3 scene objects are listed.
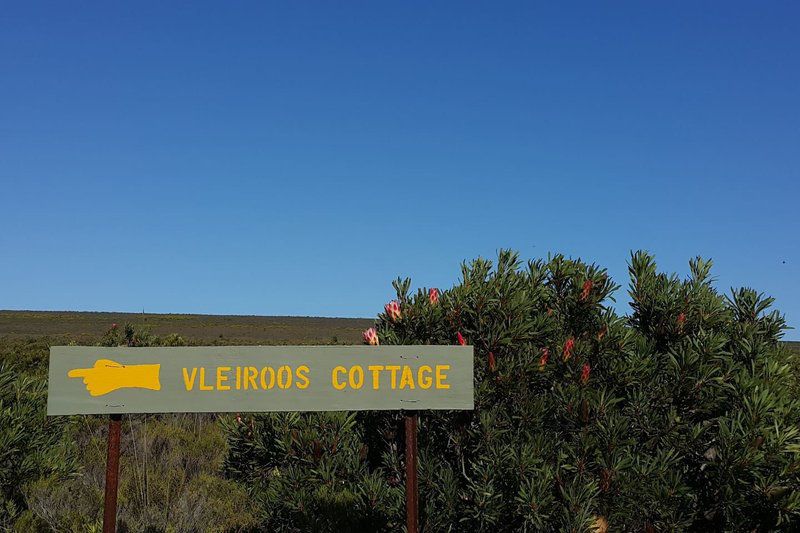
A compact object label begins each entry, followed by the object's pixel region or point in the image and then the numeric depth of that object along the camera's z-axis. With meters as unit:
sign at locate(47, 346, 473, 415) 4.62
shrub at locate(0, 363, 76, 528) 6.41
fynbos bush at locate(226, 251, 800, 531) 5.04
